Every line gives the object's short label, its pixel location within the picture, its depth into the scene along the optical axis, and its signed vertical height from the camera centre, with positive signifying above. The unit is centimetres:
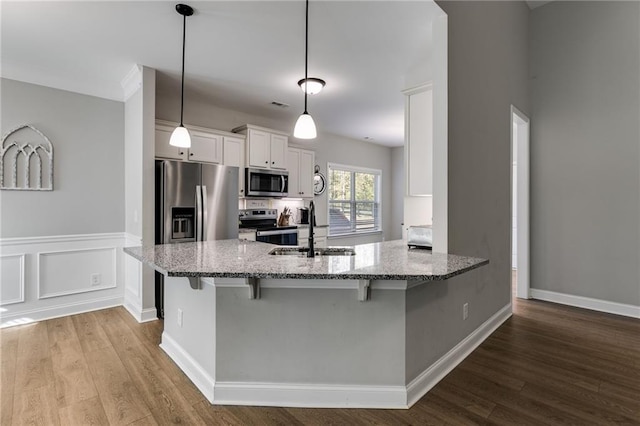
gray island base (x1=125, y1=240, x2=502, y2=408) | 191 -73
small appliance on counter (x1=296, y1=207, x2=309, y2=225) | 581 -5
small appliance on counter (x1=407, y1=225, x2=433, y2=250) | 256 -18
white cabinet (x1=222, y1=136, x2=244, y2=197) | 441 +80
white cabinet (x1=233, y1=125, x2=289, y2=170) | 462 +96
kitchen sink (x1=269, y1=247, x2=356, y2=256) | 235 -27
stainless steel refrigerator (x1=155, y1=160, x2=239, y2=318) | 346 +11
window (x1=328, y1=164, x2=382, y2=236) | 681 +30
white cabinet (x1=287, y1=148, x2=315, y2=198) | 539 +70
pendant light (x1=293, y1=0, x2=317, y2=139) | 230 +60
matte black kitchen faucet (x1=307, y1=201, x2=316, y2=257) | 207 -11
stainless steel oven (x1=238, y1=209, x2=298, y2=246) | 471 -20
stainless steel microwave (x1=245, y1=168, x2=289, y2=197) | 462 +45
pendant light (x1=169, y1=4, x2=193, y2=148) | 259 +60
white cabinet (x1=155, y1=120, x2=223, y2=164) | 379 +83
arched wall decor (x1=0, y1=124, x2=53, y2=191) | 328 +53
